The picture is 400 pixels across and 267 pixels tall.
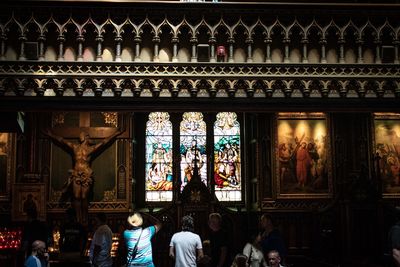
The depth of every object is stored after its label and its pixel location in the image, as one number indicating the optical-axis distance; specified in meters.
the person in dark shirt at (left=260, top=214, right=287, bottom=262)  8.25
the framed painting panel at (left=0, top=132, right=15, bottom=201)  15.60
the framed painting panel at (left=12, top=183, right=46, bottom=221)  14.55
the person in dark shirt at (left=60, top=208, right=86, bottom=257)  10.24
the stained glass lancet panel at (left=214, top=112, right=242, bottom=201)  17.50
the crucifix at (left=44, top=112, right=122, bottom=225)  15.12
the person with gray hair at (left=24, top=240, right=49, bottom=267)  6.57
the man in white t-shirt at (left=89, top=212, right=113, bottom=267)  8.18
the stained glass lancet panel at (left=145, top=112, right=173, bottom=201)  17.19
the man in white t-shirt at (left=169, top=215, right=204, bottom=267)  7.21
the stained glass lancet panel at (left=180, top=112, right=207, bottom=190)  17.27
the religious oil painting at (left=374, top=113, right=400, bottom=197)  16.44
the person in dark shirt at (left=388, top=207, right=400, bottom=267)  4.18
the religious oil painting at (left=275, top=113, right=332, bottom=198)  16.39
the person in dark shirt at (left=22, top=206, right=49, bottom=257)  9.34
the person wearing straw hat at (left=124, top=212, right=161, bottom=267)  7.46
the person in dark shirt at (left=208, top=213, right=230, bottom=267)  8.45
